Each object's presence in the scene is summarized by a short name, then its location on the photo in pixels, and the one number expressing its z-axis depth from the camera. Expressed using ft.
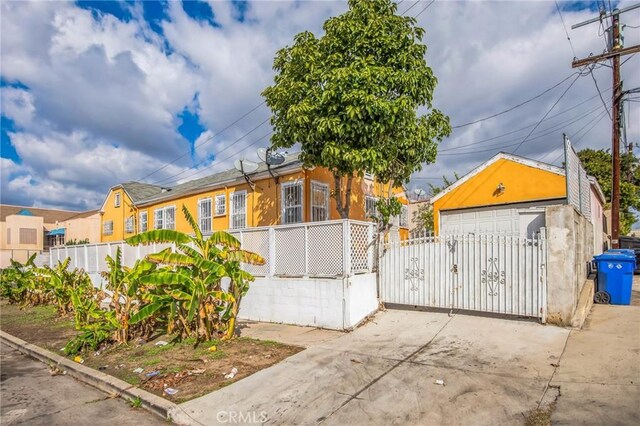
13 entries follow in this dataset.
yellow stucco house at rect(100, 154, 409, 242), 45.44
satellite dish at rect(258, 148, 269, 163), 49.08
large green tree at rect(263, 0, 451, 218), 29.78
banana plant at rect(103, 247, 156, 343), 26.24
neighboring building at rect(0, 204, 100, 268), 117.39
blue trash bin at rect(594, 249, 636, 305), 29.63
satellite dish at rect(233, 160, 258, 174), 48.82
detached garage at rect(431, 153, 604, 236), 46.29
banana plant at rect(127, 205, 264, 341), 24.38
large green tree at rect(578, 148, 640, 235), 85.40
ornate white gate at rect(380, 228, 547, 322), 24.82
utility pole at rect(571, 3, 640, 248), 51.16
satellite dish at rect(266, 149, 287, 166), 46.98
